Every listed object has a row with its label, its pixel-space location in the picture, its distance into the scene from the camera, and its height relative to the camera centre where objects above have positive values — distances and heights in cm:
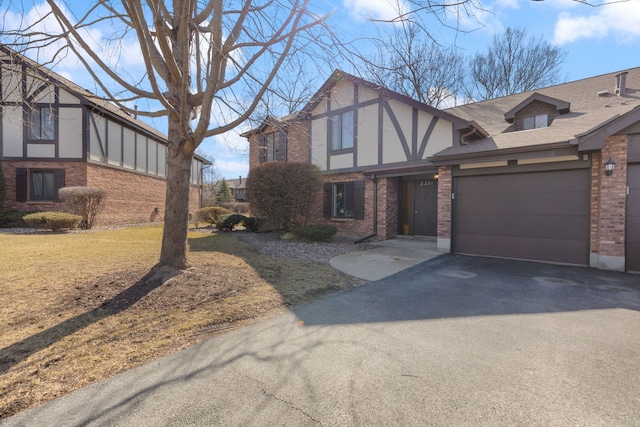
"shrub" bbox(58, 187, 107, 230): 1322 +17
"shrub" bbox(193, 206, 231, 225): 1677 -42
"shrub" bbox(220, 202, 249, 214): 2761 -2
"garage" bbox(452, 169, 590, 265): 730 -13
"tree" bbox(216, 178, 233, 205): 3443 +136
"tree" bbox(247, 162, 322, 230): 1131 +61
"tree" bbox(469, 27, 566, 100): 2047 +1005
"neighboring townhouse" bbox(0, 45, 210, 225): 1528 +249
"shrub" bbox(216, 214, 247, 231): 1420 -66
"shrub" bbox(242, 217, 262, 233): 1359 -74
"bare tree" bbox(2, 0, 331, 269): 453 +226
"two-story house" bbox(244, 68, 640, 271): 675 +117
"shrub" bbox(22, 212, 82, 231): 1228 -63
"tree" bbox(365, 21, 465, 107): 1928 +874
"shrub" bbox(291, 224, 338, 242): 1067 -85
